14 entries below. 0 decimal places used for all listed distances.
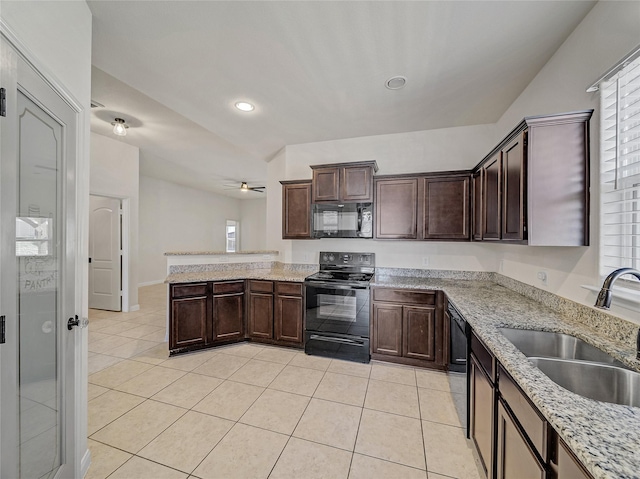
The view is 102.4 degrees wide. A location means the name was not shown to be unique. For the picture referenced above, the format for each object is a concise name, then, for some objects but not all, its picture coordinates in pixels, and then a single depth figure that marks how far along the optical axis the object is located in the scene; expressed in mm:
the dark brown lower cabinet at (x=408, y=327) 2668
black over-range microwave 3168
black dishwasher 2113
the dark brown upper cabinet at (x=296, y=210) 3479
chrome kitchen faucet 1021
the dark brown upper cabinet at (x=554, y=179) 1550
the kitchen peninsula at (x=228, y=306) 2955
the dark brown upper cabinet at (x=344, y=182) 3141
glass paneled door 984
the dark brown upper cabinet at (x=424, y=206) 2916
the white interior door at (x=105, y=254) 4551
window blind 1312
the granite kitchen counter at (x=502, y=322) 682
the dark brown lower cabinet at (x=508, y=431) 793
